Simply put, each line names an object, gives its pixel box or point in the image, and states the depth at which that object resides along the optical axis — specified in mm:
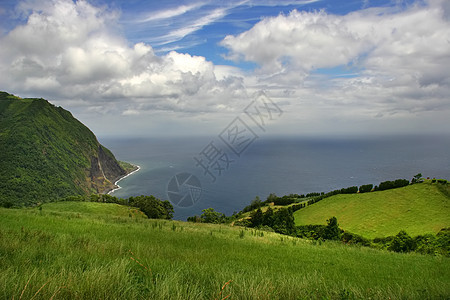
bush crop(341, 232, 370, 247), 25844
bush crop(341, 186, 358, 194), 45812
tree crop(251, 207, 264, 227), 42666
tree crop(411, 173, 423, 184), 38506
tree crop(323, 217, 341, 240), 23531
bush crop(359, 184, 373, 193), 43469
